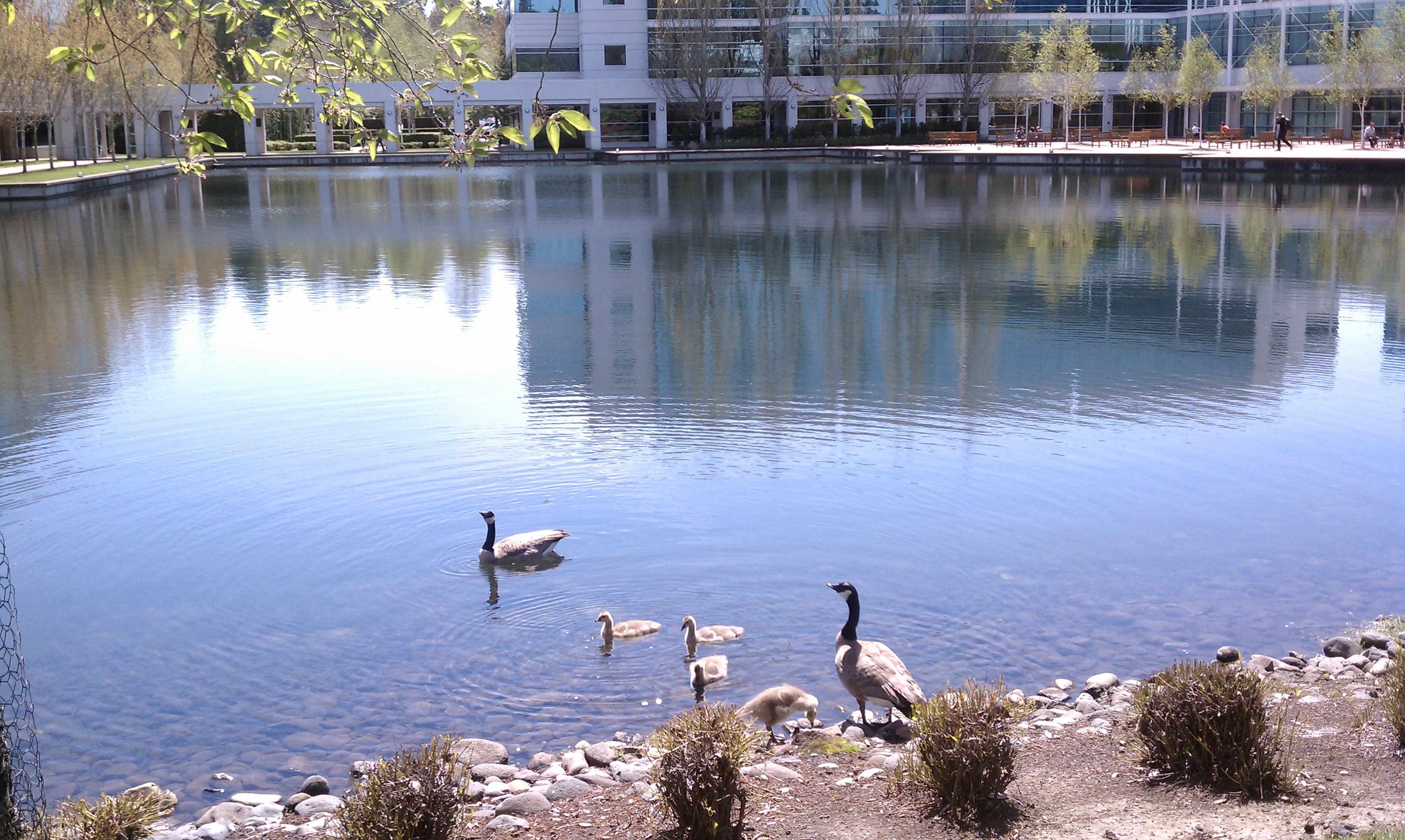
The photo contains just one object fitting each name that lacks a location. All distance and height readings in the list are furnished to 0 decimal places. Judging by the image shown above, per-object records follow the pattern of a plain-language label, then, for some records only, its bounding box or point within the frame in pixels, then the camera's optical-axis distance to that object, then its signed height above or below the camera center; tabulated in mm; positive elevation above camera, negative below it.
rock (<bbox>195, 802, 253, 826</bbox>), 6031 -2892
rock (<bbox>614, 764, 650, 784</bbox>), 6242 -2834
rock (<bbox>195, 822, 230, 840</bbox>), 5750 -2831
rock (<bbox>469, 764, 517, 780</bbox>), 6438 -2896
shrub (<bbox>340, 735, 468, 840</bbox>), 4918 -2335
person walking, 54906 +2226
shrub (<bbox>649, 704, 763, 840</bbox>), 5117 -2331
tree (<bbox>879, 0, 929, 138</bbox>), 82000 +8633
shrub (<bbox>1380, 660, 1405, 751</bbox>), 5676 -2340
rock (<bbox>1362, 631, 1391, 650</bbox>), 7840 -2827
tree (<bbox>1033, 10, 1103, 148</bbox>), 71750 +6960
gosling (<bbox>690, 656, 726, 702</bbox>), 7562 -2862
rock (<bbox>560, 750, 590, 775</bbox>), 6480 -2884
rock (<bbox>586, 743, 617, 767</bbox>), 6539 -2870
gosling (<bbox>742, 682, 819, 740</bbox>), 6938 -2787
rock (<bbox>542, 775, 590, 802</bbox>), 5996 -2795
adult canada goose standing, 6688 -2601
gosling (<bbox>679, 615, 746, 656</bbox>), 8086 -2829
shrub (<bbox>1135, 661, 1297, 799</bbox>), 5375 -2352
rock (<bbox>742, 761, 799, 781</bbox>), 6055 -2757
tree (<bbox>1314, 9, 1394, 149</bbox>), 56531 +5168
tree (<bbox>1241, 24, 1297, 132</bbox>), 61812 +5000
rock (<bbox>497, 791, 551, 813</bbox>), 5812 -2760
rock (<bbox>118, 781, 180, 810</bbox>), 6266 -2900
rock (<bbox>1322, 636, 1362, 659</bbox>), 7789 -2847
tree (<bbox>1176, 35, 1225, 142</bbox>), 67062 +5654
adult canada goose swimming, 9500 -2613
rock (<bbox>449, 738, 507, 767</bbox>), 6676 -2911
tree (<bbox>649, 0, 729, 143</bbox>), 80688 +8711
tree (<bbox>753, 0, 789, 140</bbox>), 82000 +8960
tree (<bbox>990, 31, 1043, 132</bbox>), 80312 +6890
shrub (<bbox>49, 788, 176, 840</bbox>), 5449 -2658
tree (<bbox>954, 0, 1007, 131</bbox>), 82688 +8389
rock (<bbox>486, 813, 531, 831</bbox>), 5559 -2729
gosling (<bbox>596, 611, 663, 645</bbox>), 8336 -2831
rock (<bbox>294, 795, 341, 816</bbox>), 6072 -2875
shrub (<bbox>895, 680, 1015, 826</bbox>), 5293 -2359
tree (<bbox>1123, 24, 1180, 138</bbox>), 70562 +6371
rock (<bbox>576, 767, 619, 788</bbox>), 6172 -2826
